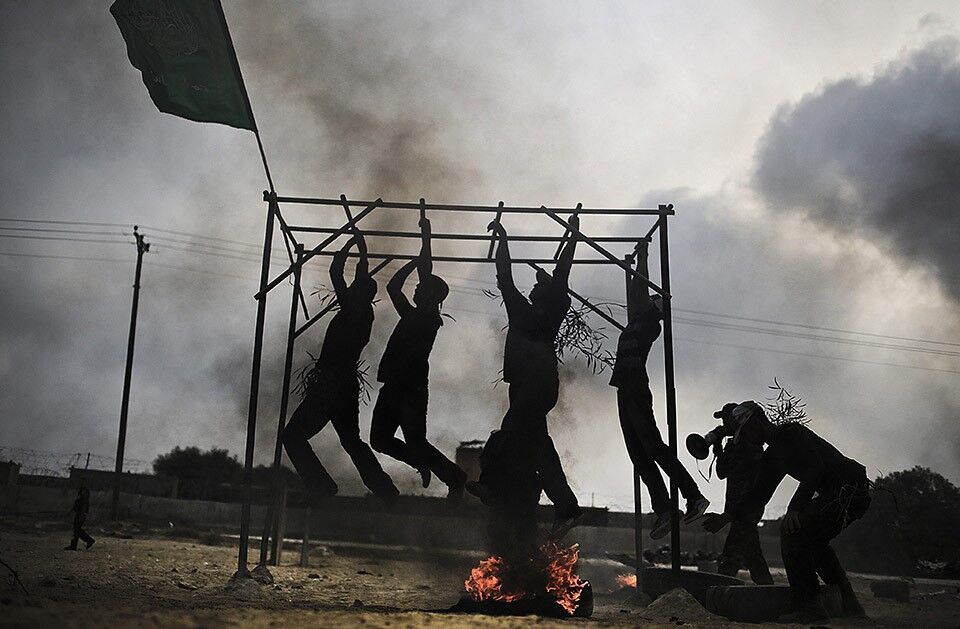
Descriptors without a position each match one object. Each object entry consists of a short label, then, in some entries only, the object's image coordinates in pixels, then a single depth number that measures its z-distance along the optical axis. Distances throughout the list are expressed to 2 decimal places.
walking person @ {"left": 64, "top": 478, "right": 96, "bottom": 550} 18.28
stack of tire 9.45
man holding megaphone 10.59
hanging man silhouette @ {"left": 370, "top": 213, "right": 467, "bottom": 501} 10.87
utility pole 30.64
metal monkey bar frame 11.22
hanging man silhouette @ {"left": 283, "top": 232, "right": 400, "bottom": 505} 11.00
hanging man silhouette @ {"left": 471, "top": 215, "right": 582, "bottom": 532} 10.25
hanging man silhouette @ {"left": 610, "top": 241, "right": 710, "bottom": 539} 10.60
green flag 10.70
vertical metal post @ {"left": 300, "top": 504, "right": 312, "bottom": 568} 17.90
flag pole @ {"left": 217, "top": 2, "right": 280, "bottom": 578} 11.12
